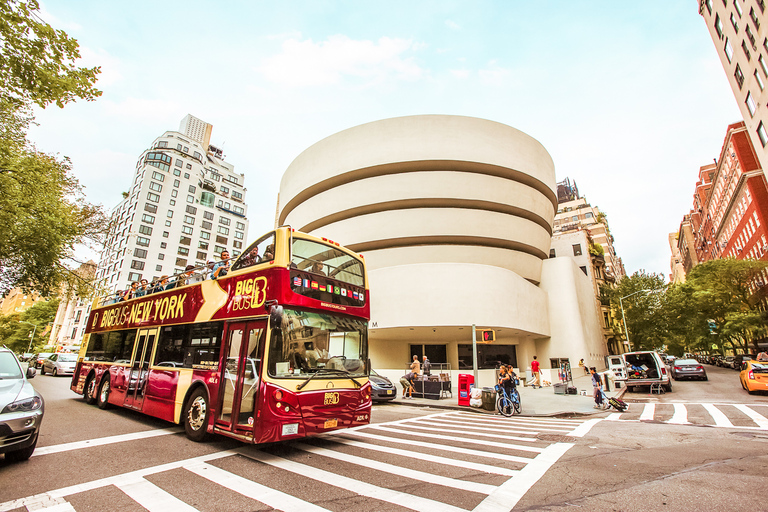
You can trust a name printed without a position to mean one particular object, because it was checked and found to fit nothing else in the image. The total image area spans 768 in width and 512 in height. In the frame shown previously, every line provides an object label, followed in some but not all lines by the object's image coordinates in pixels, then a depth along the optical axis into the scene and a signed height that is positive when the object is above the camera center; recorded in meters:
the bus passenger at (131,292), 11.16 +2.07
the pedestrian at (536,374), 23.36 -0.69
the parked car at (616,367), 22.13 -0.15
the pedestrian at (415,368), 17.90 -0.29
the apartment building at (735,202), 40.59 +22.00
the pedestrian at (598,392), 13.81 -1.06
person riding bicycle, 12.74 -0.70
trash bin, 13.62 -1.39
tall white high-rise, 54.78 +24.30
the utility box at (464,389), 14.45 -1.06
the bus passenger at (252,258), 7.35 +2.12
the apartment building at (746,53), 27.77 +25.92
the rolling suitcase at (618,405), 12.91 -1.43
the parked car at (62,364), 25.31 -0.44
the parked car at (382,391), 15.75 -1.27
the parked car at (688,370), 24.58 -0.30
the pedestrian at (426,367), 18.92 -0.28
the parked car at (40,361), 30.75 -0.30
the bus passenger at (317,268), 7.31 +1.89
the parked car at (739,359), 36.33 +0.73
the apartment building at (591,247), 44.47 +15.29
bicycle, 12.61 -1.39
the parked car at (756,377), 15.58 -0.48
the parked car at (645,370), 18.50 -0.27
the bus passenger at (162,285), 9.66 +2.00
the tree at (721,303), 36.44 +6.84
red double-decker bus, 6.12 +0.26
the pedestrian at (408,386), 17.31 -1.16
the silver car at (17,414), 4.75 -0.77
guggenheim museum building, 25.35 +10.40
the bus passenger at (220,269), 8.09 +2.03
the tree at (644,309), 44.25 +6.86
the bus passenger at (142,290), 10.75 +2.06
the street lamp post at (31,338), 58.22 +3.17
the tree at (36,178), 7.21 +5.77
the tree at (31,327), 58.41 +4.99
